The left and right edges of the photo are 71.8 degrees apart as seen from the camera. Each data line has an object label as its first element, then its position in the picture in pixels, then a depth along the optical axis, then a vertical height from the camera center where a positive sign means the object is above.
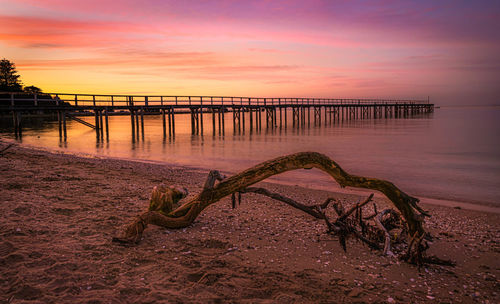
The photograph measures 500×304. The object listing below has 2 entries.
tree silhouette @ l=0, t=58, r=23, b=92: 69.60 +8.78
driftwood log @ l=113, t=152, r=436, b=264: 4.40 -1.24
